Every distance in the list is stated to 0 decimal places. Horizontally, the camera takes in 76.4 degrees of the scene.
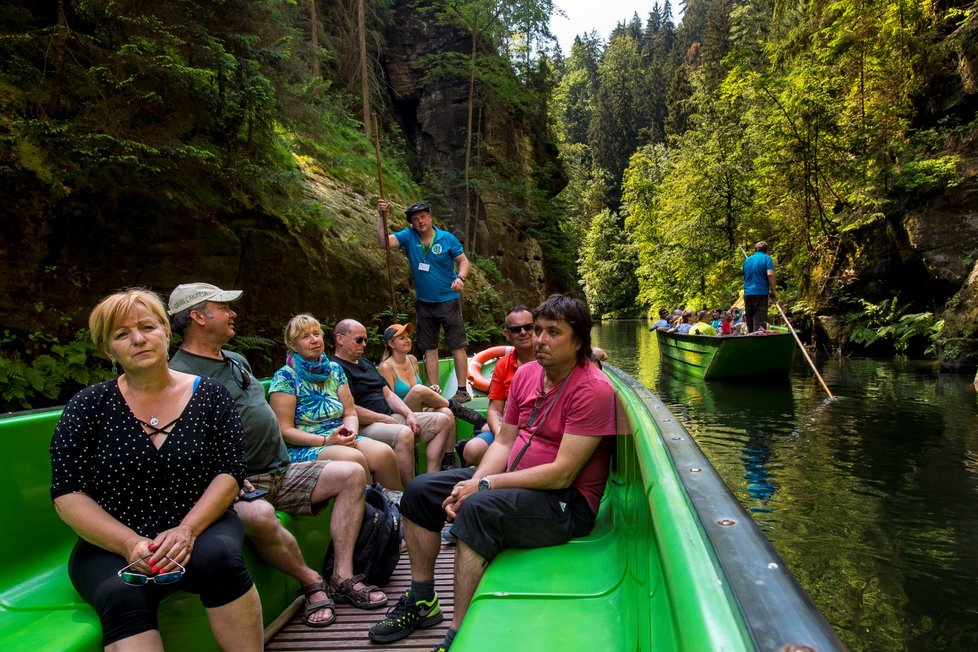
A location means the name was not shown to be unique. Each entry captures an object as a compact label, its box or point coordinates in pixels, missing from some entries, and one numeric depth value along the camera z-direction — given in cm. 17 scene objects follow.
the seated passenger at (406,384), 478
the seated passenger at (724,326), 1377
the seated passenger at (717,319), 1558
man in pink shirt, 223
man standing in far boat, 1134
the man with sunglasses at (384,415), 397
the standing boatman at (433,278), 532
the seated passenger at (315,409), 329
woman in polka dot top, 187
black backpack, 302
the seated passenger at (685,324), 1403
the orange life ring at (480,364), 679
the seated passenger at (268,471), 253
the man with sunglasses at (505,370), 369
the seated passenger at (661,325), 1571
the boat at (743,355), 1083
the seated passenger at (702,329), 1259
